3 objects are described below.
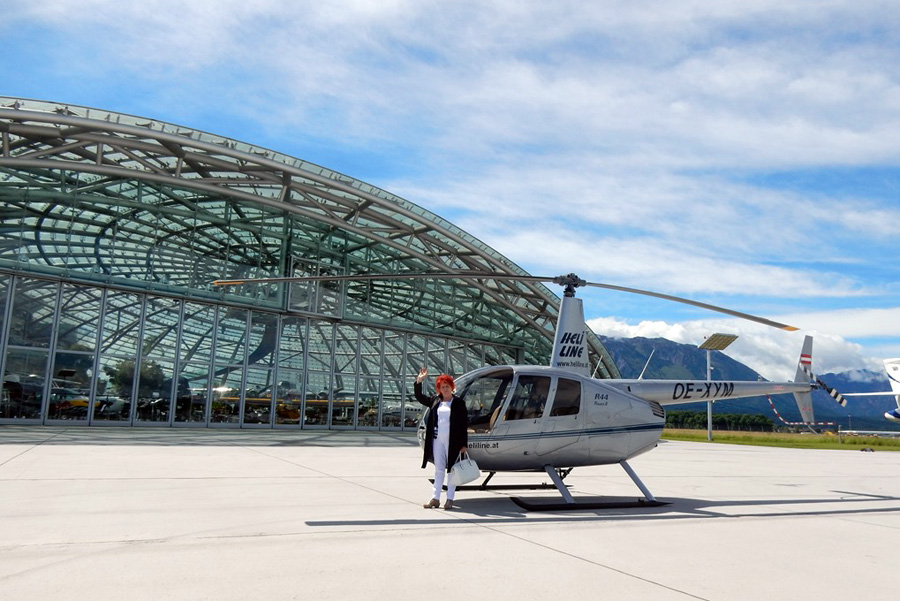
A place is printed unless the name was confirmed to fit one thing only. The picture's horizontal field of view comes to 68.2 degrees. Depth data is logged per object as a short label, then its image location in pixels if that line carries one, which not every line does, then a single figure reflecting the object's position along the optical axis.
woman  8.13
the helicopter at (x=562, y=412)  8.96
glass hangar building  19.97
